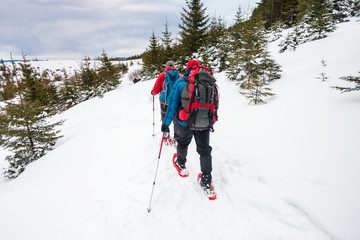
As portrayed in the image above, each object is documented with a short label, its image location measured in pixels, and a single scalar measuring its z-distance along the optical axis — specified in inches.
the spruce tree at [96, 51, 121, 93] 1010.8
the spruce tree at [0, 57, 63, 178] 277.1
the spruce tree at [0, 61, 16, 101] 286.1
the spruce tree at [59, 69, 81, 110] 1134.2
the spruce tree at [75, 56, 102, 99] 1115.5
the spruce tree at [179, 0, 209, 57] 877.2
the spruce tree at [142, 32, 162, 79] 1043.9
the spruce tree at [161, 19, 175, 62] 1111.5
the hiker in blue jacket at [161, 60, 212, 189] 116.1
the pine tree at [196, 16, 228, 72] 688.7
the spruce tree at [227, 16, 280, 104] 371.6
